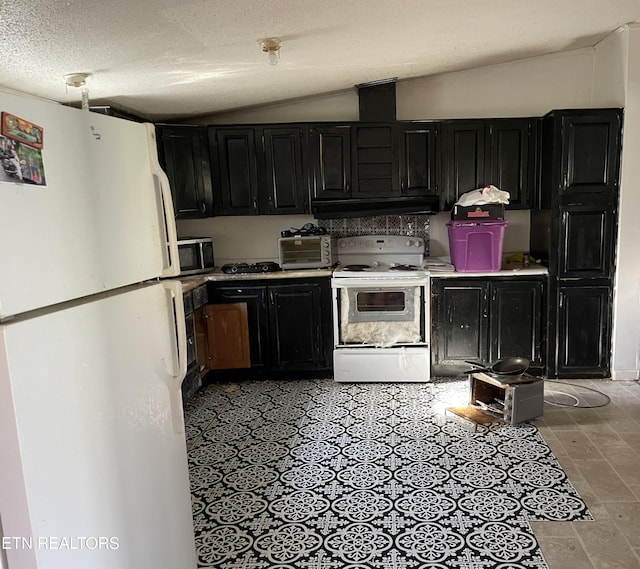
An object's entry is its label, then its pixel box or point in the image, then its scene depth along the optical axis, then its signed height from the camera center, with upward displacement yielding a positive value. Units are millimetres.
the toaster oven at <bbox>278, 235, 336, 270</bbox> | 3953 -255
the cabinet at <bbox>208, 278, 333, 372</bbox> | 3859 -803
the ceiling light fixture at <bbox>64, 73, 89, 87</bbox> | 2592 +853
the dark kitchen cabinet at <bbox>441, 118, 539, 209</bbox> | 3789 +477
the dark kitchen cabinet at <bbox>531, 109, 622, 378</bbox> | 3500 -159
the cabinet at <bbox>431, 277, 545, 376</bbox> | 3695 -849
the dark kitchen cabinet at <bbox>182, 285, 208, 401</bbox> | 3436 -893
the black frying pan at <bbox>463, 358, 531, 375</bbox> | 3057 -1021
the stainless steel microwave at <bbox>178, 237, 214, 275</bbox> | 3838 -244
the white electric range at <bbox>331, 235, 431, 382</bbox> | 3738 -860
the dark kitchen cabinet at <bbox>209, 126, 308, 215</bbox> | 3914 +451
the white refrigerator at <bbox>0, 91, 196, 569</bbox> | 905 -290
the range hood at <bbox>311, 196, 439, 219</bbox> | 3896 +100
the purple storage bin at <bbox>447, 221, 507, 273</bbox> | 3666 -233
